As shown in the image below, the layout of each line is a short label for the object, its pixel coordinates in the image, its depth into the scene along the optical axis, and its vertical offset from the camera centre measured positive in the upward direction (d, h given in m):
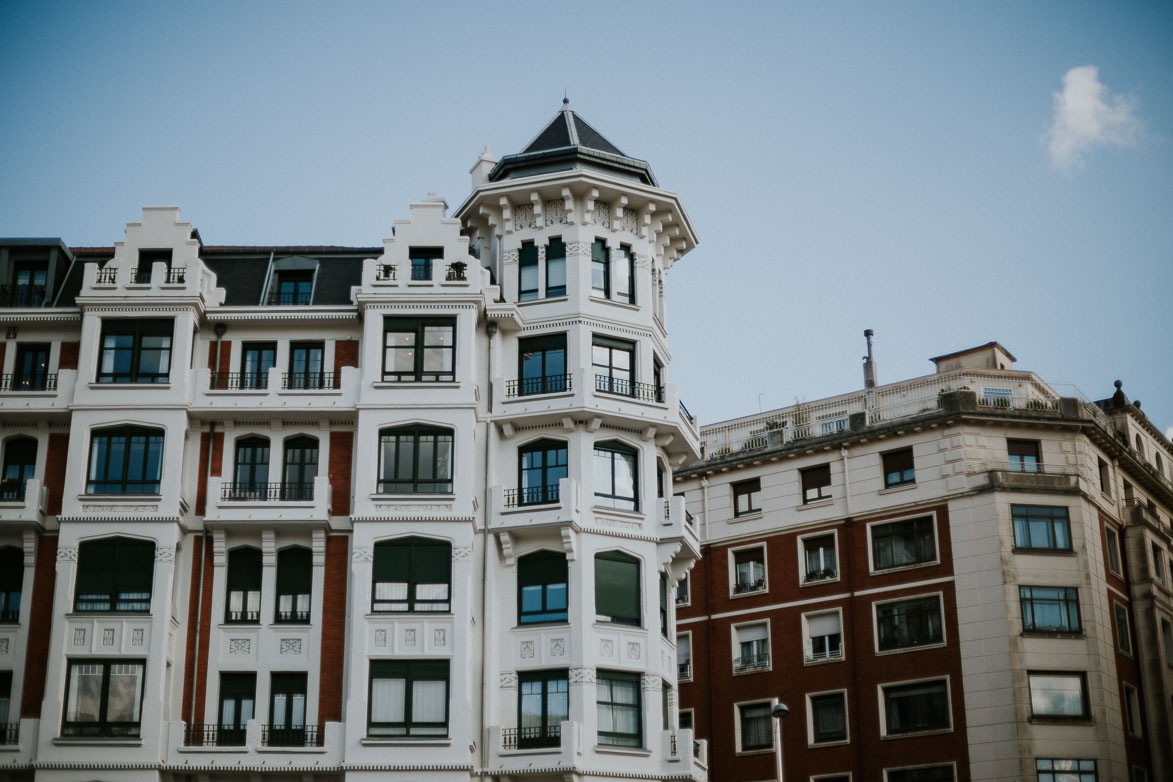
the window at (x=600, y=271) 54.22 +20.58
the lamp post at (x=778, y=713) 46.36 +5.36
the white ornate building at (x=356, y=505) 47.97 +12.18
